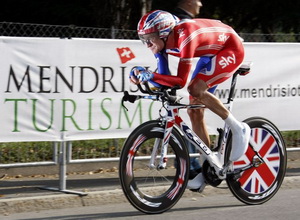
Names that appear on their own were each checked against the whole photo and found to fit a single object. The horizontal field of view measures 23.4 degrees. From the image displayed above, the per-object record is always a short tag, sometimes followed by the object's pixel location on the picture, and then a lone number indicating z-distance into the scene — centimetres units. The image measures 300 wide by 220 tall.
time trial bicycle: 627
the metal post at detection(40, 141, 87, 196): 725
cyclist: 615
